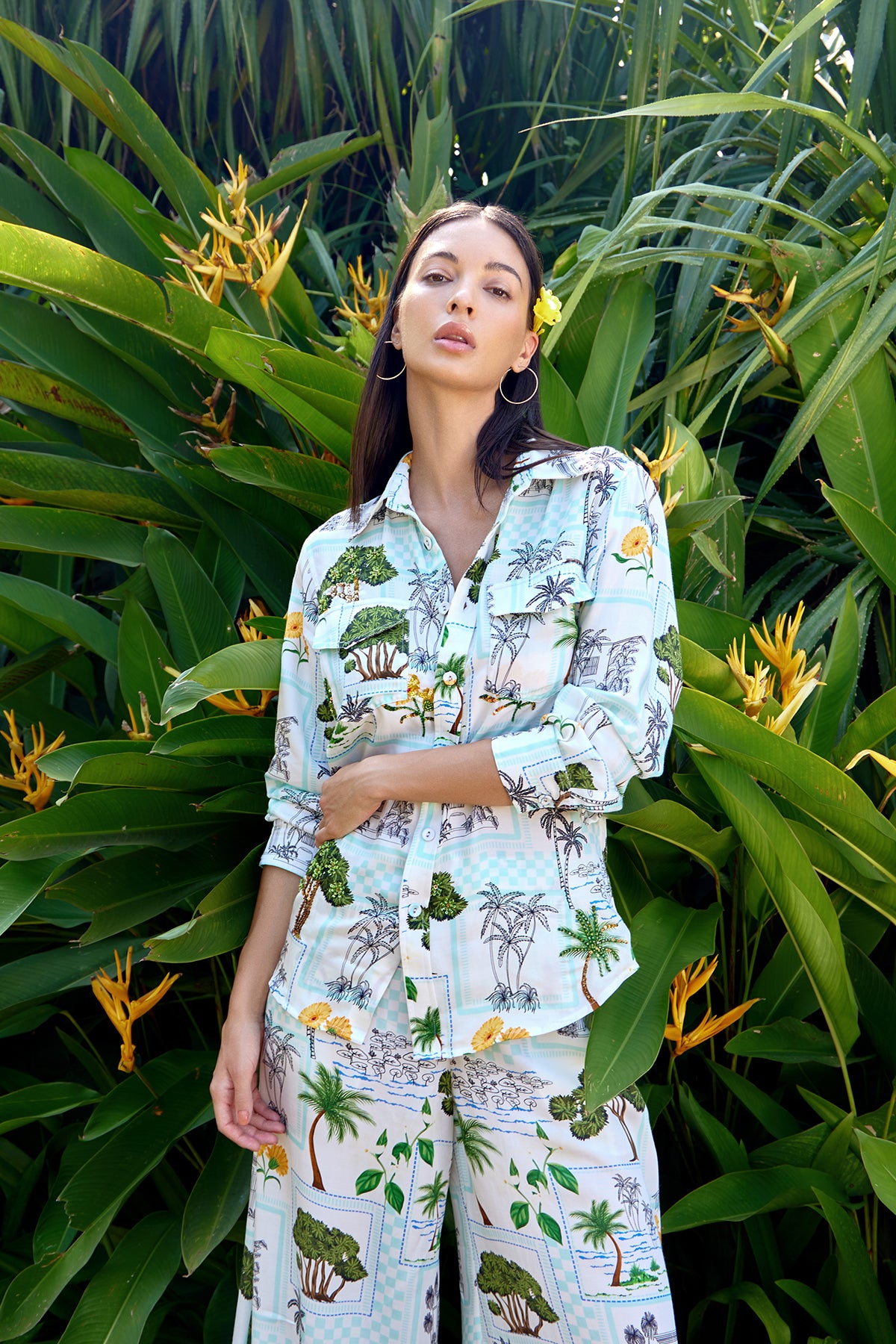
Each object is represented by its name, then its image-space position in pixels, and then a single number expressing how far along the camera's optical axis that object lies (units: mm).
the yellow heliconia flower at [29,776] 1281
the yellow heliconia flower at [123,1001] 1211
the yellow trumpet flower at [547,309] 1110
